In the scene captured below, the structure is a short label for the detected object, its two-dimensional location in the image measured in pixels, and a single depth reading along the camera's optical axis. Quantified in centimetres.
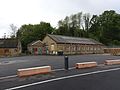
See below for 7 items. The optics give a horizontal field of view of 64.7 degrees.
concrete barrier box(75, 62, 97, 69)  803
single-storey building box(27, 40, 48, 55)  2958
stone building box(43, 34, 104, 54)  2774
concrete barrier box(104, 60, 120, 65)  957
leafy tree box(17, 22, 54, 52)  3533
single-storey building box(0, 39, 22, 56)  3023
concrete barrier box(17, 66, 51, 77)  609
